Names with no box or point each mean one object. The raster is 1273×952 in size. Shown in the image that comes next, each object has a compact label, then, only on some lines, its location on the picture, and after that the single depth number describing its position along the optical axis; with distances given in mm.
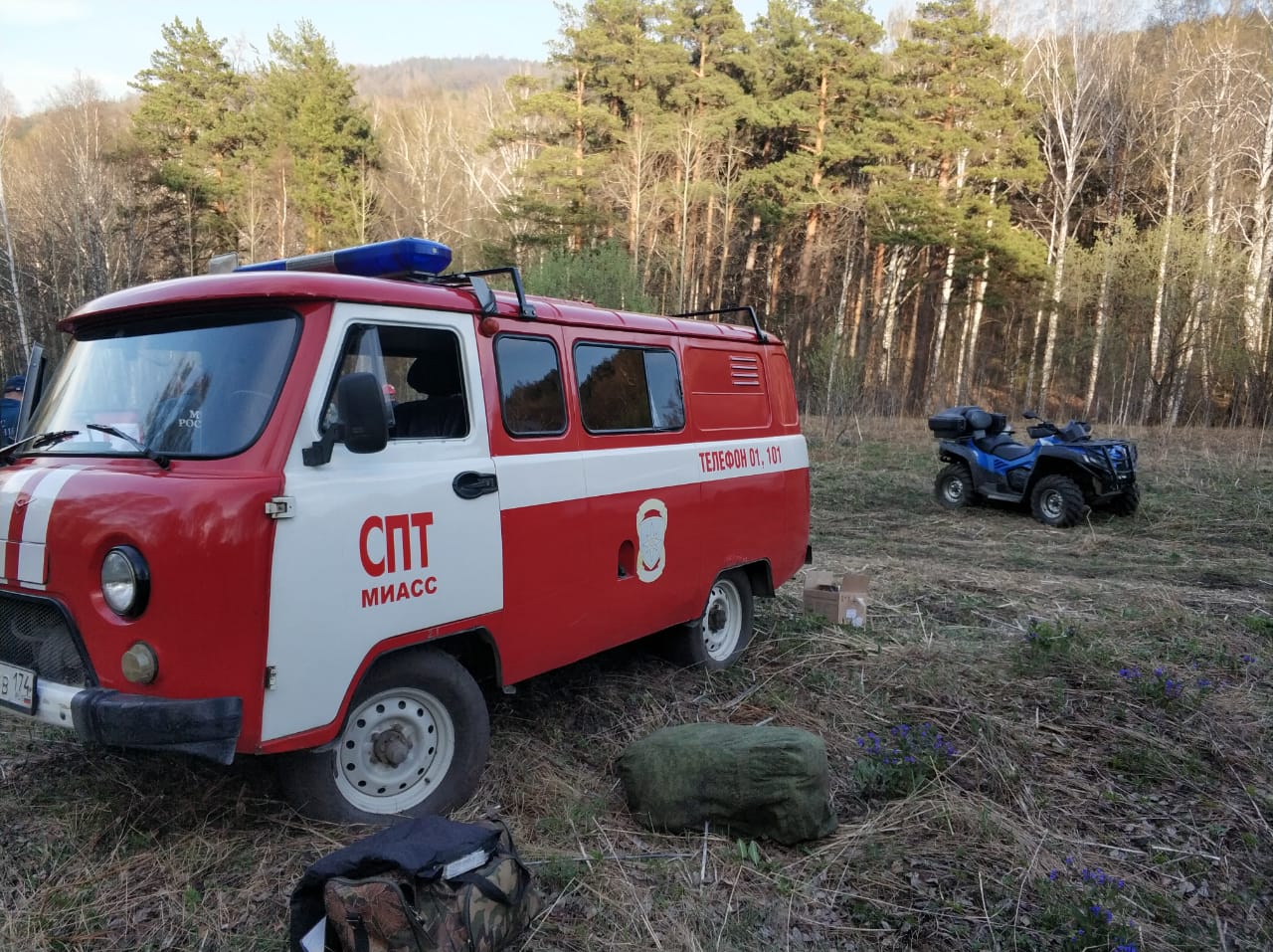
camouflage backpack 2580
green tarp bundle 3600
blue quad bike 11086
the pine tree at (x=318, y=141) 30547
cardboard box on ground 6559
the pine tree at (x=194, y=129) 29578
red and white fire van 2932
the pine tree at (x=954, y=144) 26844
